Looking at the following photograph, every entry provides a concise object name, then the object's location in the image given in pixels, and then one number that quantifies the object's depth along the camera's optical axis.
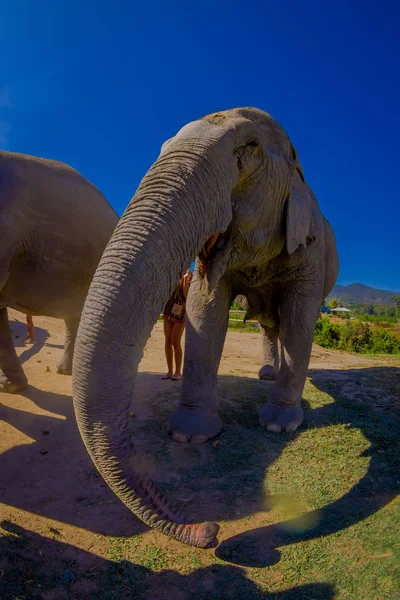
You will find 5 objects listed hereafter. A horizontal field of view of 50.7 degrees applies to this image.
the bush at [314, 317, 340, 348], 16.52
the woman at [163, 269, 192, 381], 5.75
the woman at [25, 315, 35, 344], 8.48
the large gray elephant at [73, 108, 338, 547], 1.94
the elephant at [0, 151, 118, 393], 3.77
